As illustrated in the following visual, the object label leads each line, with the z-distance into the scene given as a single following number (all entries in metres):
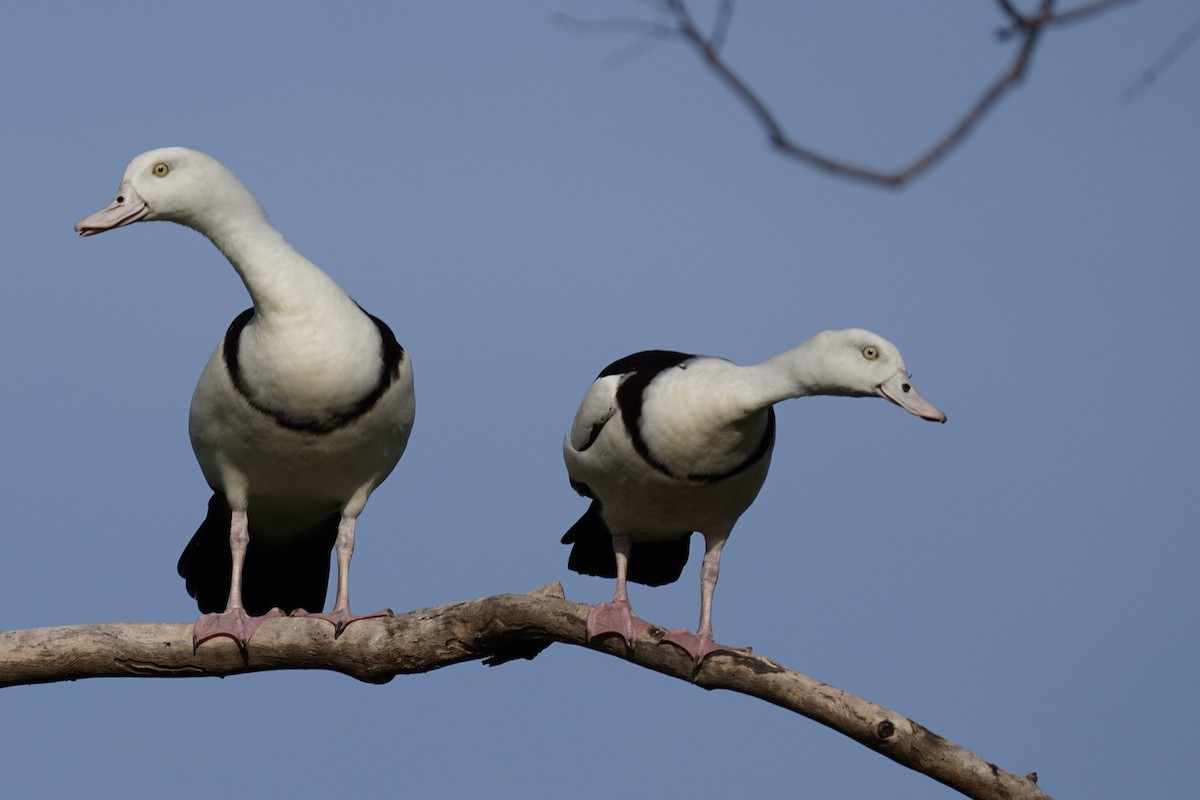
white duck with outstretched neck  13.16
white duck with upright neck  13.57
